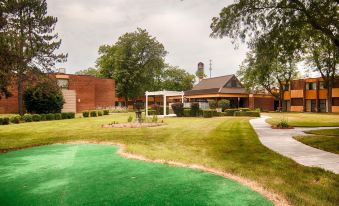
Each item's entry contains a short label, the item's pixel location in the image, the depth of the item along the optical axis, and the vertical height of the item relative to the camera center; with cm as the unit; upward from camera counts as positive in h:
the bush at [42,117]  2911 -146
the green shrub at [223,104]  4344 -24
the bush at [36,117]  2840 -144
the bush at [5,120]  2544 -158
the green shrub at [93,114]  3438 -136
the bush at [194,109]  3206 -77
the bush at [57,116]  3037 -142
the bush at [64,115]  3116 -136
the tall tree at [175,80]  8562 +659
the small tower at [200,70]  8909 +979
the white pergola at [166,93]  3350 +105
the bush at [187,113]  3231 -116
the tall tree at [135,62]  5838 +815
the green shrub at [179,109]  3256 -73
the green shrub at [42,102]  3397 +1
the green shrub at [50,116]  2965 -140
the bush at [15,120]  2659 -159
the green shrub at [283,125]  1920 -145
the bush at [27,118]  2781 -148
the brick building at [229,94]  5030 +151
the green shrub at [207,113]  3073 -111
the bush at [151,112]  3497 -114
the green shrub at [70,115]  3190 -138
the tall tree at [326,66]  4706 +577
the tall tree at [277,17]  1423 +439
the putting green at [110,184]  570 -185
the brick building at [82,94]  3888 +134
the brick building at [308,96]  5041 +120
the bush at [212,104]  4403 -24
